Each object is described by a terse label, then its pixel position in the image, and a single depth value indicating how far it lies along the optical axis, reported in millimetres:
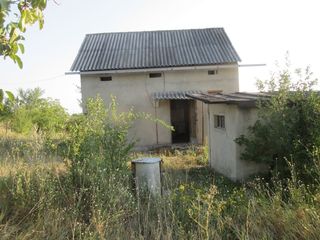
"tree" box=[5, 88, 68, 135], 17438
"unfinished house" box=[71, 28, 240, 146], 16328
